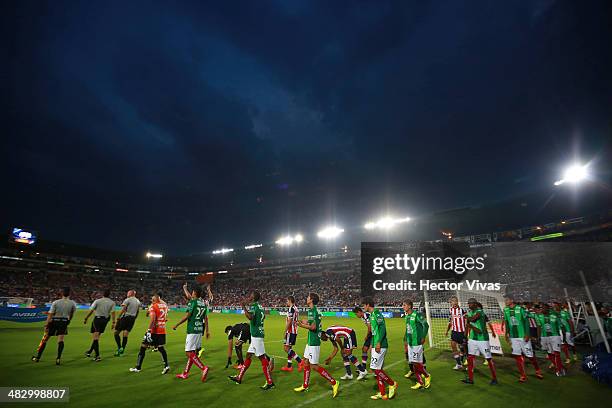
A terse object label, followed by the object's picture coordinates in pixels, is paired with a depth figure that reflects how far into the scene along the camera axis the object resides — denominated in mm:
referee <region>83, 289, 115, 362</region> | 10492
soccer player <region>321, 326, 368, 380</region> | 8922
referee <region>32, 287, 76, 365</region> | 9766
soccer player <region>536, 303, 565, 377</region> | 9787
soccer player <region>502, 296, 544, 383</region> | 9125
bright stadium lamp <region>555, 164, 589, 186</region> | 31317
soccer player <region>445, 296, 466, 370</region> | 10836
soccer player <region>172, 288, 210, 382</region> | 8320
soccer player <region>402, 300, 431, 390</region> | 7770
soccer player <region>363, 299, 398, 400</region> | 7121
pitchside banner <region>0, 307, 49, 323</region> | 18359
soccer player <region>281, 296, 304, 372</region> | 8793
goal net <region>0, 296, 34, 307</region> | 30741
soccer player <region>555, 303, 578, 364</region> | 11266
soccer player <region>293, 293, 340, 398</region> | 7383
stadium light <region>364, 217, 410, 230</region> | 47938
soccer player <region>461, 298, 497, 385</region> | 8414
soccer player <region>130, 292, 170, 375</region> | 9172
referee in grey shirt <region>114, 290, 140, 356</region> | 10969
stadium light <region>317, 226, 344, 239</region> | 56812
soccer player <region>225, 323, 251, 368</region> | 9523
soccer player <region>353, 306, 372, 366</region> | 8625
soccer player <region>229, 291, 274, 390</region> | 7625
